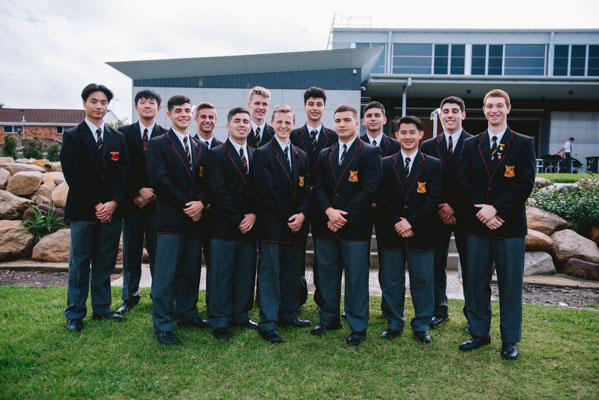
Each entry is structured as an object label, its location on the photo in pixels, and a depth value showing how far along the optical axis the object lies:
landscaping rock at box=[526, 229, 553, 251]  7.00
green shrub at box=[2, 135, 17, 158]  25.16
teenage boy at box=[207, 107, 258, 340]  4.06
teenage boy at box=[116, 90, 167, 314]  4.71
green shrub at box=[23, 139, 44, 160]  26.83
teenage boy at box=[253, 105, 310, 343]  4.10
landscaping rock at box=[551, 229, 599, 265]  6.77
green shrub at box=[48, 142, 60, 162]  26.20
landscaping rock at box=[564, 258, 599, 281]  6.51
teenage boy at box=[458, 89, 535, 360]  3.73
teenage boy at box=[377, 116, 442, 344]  4.07
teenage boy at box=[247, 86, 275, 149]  5.07
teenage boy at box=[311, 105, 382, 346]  4.03
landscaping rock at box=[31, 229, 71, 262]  7.27
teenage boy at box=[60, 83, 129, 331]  4.17
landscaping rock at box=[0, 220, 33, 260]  7.33
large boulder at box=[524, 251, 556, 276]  6.69
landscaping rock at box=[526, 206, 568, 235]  7.45
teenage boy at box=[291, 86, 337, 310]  4.78
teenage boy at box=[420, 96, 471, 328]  4.42
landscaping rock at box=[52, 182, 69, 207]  8.27
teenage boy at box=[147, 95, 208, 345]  3.97
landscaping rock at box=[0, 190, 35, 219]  7.98
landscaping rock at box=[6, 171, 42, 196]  8.70
